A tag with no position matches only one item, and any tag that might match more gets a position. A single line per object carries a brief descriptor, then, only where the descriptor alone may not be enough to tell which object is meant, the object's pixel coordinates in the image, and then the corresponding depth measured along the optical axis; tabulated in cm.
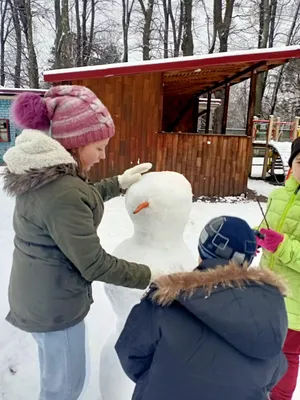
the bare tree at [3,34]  2237
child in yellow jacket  169
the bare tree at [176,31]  2139
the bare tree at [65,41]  1361
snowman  184
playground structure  994
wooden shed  672
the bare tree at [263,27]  1741
